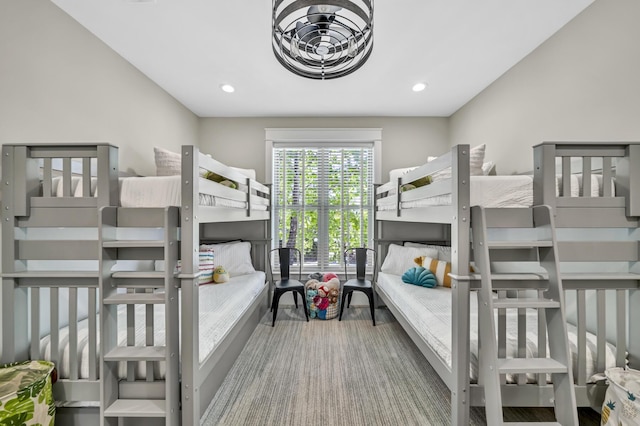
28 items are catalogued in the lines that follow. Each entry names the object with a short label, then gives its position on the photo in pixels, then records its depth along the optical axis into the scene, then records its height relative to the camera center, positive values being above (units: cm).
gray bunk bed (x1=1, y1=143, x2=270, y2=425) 144 -37
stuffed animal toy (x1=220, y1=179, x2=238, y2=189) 261 +26
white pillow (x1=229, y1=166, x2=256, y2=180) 357 +49
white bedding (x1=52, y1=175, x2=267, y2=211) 159 +12
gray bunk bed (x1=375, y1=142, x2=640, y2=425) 146 -23
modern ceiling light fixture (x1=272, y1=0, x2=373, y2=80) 134 +92
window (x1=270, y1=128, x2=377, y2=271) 398 +17
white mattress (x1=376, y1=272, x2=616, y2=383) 153 -72
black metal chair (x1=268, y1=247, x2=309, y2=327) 327 -81
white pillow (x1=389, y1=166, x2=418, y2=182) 352 +49
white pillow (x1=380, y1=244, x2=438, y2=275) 341 -53
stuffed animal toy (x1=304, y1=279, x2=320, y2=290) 346 -84
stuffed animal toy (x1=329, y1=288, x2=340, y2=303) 341 -95
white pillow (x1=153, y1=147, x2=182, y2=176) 260 +43
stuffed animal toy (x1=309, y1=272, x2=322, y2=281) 366 -79
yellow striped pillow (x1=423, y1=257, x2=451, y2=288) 297 -57
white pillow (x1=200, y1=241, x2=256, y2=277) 338 -53
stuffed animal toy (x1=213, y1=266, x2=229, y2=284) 303 -65
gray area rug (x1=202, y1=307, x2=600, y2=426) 180 -124
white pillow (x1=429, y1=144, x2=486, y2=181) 265 +48
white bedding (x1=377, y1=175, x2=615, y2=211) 158 +13
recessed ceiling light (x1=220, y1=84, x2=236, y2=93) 300 +128
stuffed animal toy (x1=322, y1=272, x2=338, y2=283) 366 -79
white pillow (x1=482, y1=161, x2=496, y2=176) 288 +44
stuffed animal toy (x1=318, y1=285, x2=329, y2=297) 339 -90
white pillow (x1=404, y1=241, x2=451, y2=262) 336 -42
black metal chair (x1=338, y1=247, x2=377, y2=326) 329 -76
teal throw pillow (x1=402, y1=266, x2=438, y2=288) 294 -65
